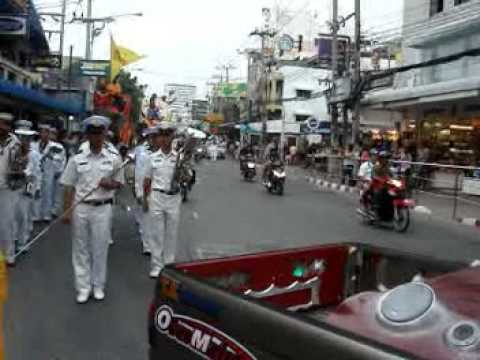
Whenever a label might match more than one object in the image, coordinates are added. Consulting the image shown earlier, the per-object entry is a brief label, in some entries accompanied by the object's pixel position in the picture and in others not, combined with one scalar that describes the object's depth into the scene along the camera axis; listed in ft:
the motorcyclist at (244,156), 84.33
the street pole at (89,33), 109.29
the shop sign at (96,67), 106.22
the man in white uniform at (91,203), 19.79
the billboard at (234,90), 298.97
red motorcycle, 39.88
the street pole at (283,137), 160.18
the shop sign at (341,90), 82.32
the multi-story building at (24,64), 60.54
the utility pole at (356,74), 78.33
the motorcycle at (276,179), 63.43
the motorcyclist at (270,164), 65.41
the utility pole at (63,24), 99.60
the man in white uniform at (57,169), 37.40
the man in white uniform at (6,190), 23.86
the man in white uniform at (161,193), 22.80
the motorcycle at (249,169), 82.02
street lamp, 112.47
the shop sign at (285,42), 221.52
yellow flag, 67.62
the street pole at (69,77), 105.89
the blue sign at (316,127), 106.21
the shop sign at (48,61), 103.96
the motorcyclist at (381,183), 40.73
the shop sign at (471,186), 46.42
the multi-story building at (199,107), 409.49
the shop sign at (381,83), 80.78
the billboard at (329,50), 103.40
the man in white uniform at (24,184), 25.03
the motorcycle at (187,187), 51.16
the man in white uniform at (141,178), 26.53
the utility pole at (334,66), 87.04
